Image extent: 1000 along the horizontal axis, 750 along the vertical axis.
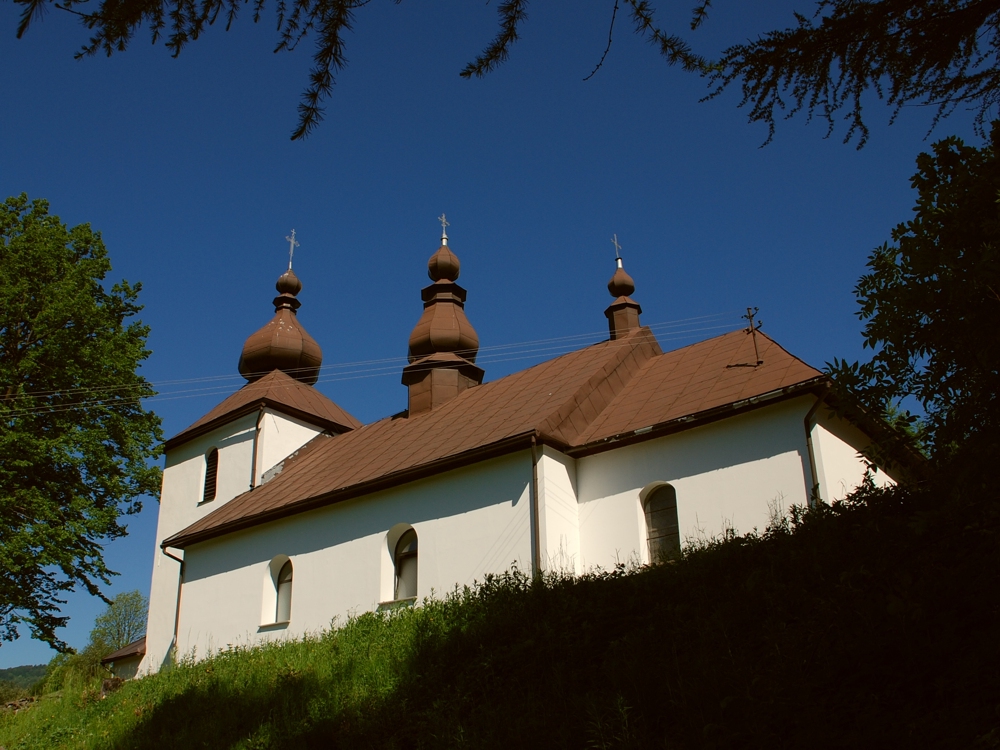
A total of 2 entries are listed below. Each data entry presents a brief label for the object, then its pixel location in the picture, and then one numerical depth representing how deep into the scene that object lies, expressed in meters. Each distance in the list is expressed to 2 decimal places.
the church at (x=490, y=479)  13.64
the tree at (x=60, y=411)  18.47
